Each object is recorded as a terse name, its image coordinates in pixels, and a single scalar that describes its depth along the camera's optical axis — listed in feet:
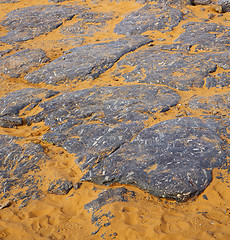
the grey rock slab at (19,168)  11.37
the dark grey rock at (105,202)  9.45
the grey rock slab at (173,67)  17.37
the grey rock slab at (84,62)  19.70
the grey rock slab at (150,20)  25.63
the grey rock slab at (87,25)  27.33
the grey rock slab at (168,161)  10.41
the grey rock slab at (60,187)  11.28
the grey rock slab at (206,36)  21.25
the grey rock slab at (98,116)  12.87
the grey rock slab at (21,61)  21.93
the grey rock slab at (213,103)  14.58
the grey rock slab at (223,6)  28.35
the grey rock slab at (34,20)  28.37
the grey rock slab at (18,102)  15.98
